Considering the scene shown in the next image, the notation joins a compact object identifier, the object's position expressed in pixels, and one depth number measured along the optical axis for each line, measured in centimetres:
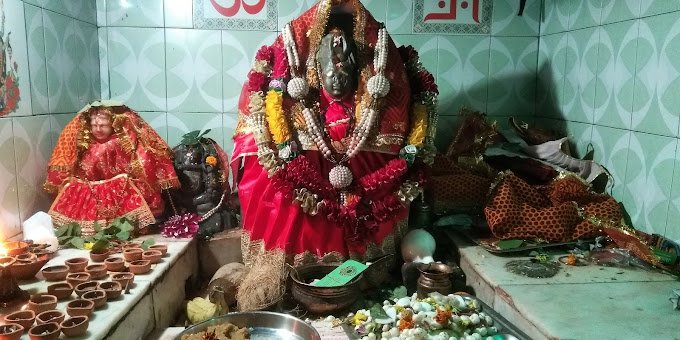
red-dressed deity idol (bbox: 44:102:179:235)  287
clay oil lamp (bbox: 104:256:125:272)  234
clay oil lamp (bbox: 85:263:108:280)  227
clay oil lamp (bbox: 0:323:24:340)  168
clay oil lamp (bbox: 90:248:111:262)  249
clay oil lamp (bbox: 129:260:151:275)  236
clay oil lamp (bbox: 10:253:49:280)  218
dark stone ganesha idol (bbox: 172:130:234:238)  313
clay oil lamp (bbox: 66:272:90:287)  217
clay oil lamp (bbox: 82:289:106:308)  198
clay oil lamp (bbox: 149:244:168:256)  262
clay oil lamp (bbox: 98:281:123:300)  206
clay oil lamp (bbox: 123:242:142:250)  259
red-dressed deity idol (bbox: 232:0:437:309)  267
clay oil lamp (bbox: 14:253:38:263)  221
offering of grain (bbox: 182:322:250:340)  205
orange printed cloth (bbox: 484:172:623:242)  274
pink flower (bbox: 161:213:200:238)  294
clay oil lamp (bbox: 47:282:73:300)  204
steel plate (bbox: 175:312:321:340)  216
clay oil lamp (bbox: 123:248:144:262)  245
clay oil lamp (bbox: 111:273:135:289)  218
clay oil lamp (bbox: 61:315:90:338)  174
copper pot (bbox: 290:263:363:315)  242
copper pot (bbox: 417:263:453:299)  254
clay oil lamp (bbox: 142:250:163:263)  250
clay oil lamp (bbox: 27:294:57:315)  191
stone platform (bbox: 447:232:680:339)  191
